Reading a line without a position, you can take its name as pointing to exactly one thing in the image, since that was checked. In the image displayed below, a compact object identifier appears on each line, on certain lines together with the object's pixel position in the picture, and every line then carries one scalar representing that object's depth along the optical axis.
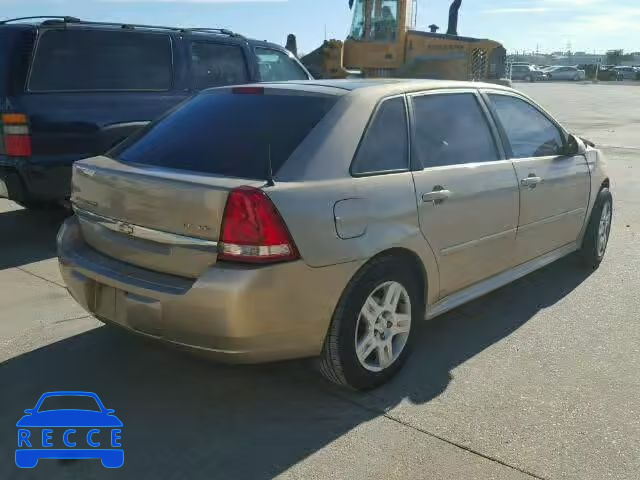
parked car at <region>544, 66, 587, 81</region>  62.19
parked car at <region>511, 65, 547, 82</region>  59.59
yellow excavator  17.05
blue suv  5.56
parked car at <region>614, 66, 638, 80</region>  62.80
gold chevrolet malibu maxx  2.85
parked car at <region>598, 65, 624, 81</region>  62.29
